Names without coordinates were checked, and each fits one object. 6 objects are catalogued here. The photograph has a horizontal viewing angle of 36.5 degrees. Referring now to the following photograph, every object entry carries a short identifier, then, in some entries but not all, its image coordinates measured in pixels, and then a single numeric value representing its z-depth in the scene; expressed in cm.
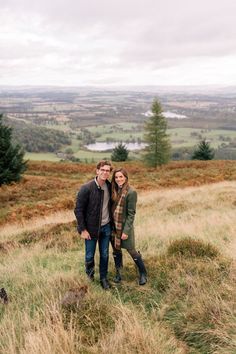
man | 557
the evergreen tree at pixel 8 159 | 2384
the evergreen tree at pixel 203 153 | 4131
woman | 567
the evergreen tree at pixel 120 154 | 4292
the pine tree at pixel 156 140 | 3788
